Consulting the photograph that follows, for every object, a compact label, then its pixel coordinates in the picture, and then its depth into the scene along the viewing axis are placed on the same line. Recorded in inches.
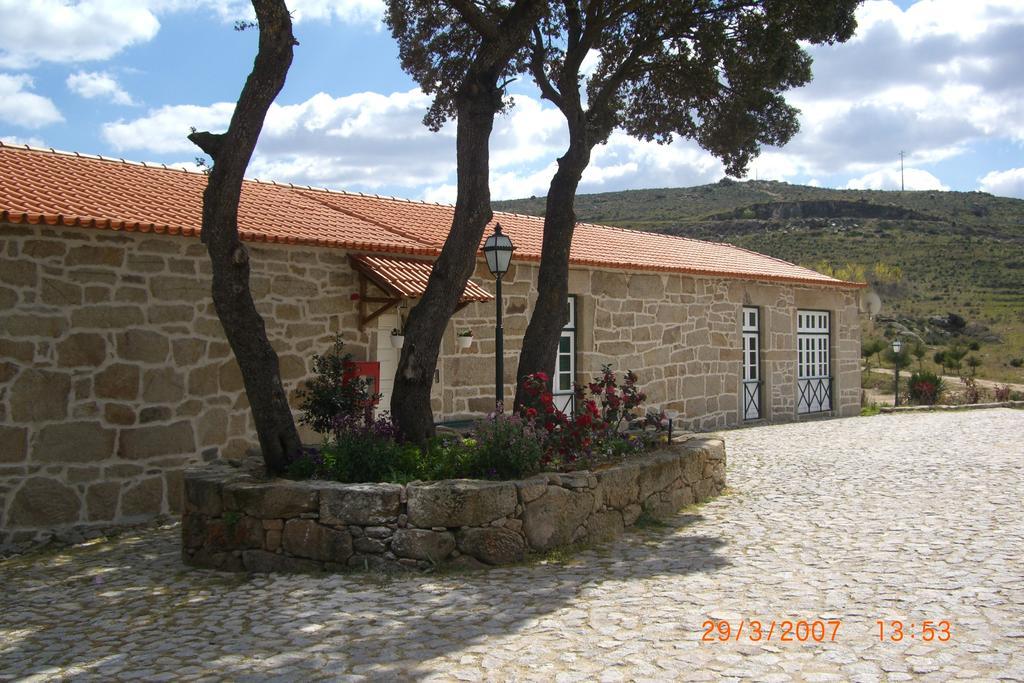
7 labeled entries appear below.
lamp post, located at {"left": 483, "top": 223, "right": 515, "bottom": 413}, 338.8
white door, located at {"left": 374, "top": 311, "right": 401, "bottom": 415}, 391.5
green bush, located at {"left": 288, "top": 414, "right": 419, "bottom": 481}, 252.7
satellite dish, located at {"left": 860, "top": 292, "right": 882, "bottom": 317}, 741.3
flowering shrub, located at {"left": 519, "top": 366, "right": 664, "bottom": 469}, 285.0
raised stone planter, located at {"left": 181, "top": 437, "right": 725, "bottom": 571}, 233.3
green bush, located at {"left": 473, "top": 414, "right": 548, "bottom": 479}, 257.4
